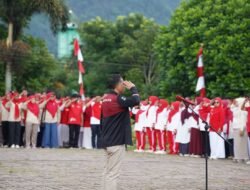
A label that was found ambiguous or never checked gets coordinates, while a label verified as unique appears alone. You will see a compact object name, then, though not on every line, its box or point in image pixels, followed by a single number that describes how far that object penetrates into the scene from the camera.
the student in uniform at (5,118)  23.72
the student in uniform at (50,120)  24.41
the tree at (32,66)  33.16
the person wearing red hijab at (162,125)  22.44
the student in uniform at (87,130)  25.14
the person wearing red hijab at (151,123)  22.84
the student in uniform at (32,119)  23.78
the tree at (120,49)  58.69
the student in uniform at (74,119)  24.61
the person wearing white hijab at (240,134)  18.94
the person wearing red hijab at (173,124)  21.97
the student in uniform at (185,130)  21.34
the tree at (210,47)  33.78
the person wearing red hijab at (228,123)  20.06
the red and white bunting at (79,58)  30.84
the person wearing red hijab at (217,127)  20.01
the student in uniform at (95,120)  24.47
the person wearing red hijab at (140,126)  23.47
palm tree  31.56
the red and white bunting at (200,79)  25.17
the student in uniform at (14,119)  23.64
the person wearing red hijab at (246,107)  18.79
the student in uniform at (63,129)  25.02
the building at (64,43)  94.05
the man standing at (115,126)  10.10
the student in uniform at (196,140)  21.00
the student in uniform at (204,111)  20.59
